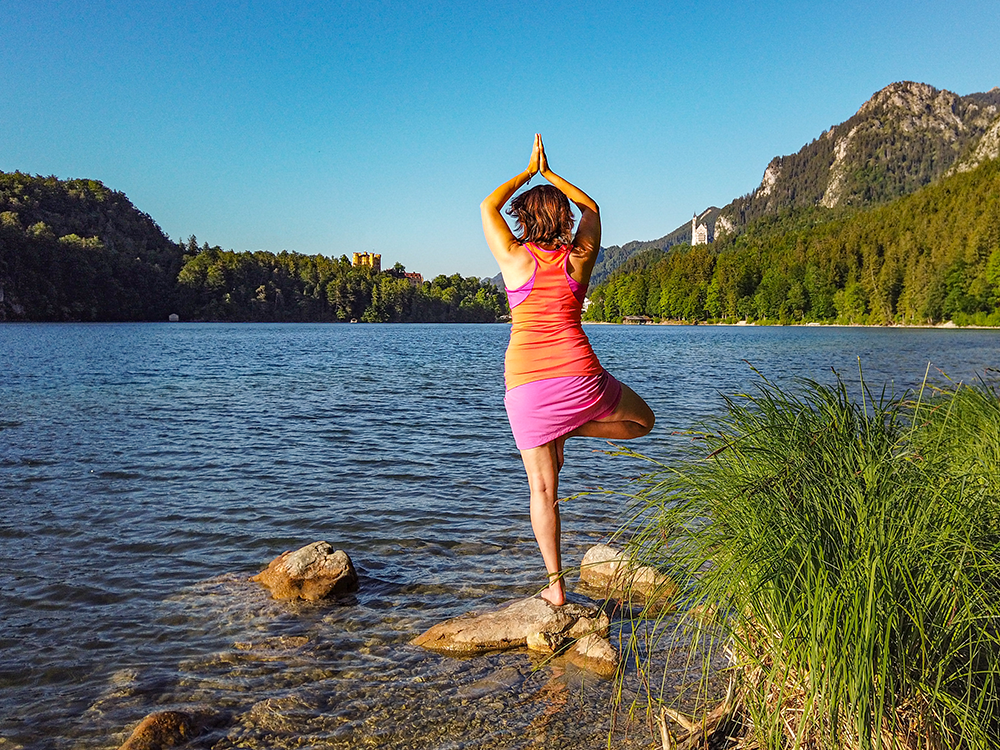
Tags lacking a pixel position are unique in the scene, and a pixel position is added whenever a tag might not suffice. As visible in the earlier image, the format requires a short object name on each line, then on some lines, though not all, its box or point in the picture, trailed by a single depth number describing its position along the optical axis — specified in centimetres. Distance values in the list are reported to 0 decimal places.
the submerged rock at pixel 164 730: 411
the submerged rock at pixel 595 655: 498
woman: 438
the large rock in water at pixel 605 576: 631
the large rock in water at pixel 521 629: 525
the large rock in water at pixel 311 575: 661
